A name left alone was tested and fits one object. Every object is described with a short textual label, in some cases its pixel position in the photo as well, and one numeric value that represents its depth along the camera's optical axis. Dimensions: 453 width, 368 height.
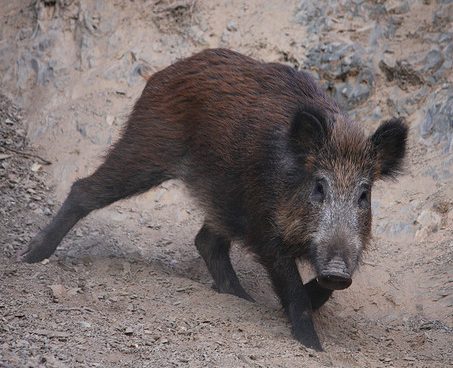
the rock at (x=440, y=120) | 17.66
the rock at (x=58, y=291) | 12.25
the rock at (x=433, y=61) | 18.62
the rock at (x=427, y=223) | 16.16
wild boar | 12.37
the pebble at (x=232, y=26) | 20.02
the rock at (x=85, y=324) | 10.78
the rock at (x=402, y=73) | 18.78
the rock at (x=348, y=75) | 18.87
